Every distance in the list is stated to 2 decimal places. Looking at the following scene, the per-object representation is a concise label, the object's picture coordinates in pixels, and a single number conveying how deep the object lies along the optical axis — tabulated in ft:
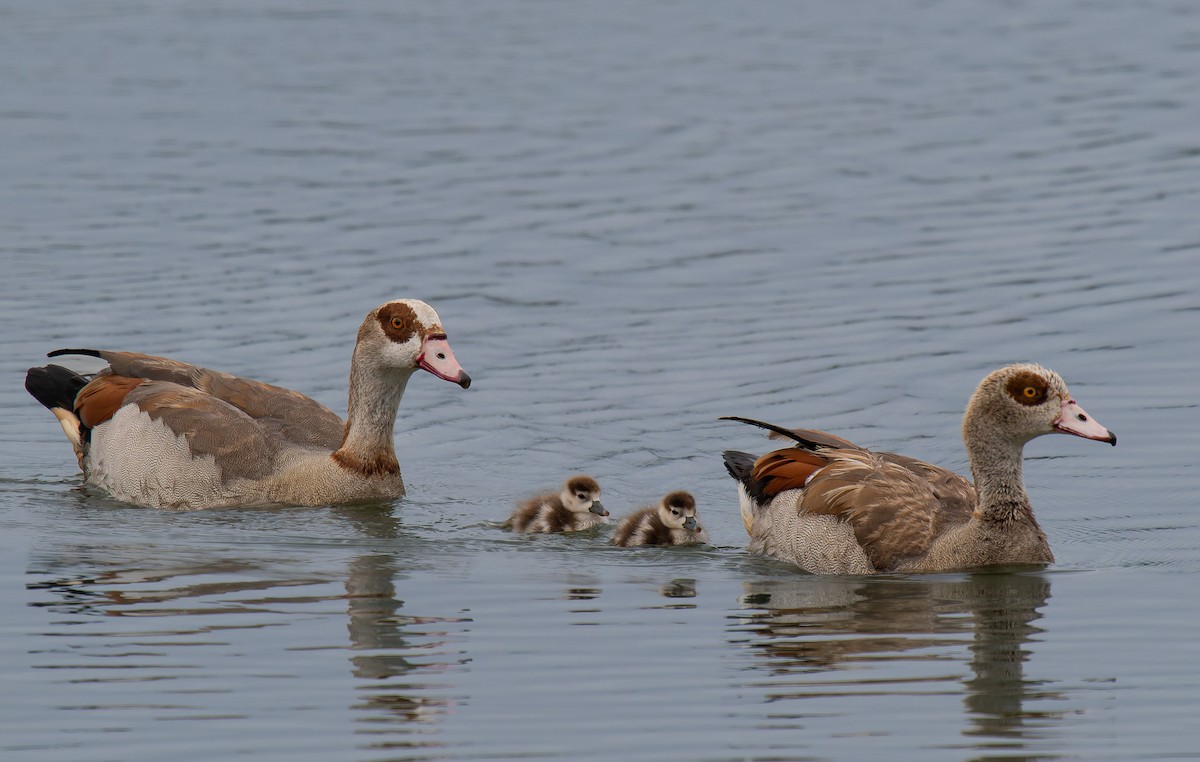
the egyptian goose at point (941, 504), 40.01
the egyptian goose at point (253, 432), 47.67
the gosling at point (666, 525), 42.73
